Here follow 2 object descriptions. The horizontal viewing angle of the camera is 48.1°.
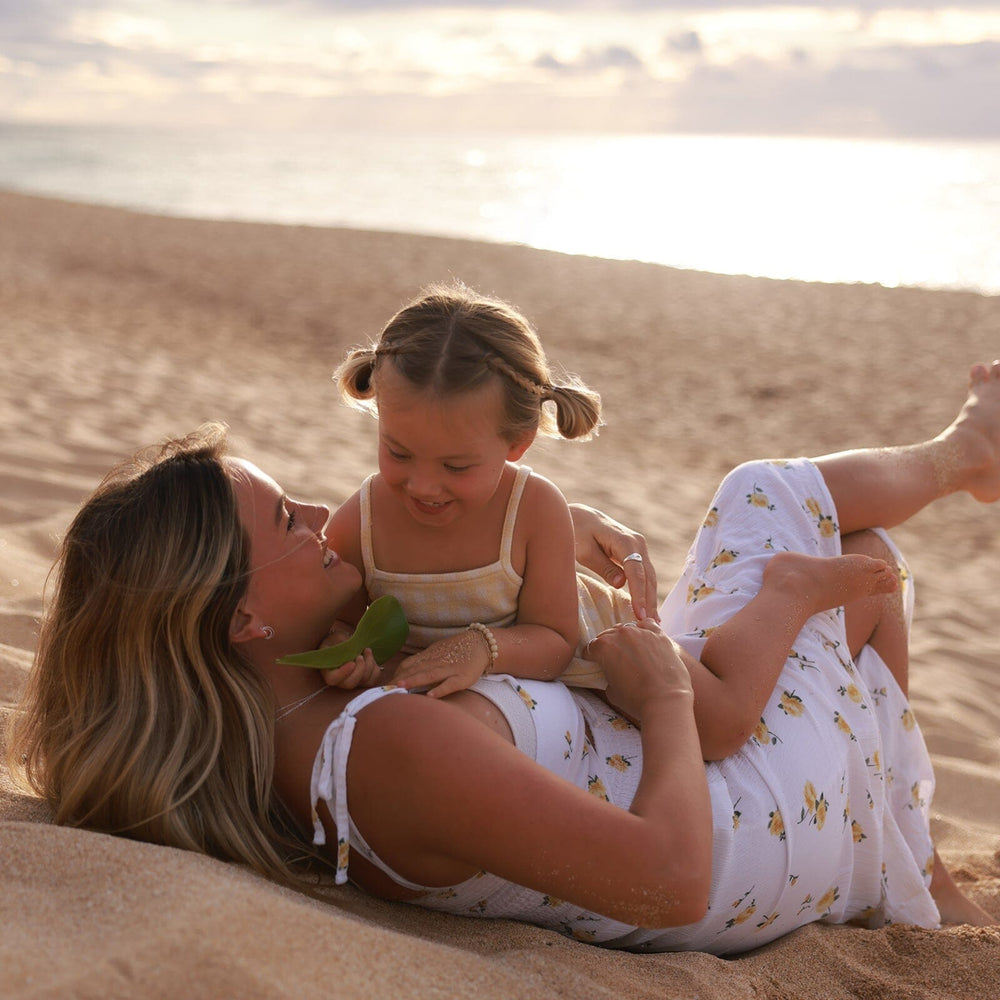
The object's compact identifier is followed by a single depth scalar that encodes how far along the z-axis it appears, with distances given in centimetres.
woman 189
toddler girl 237
